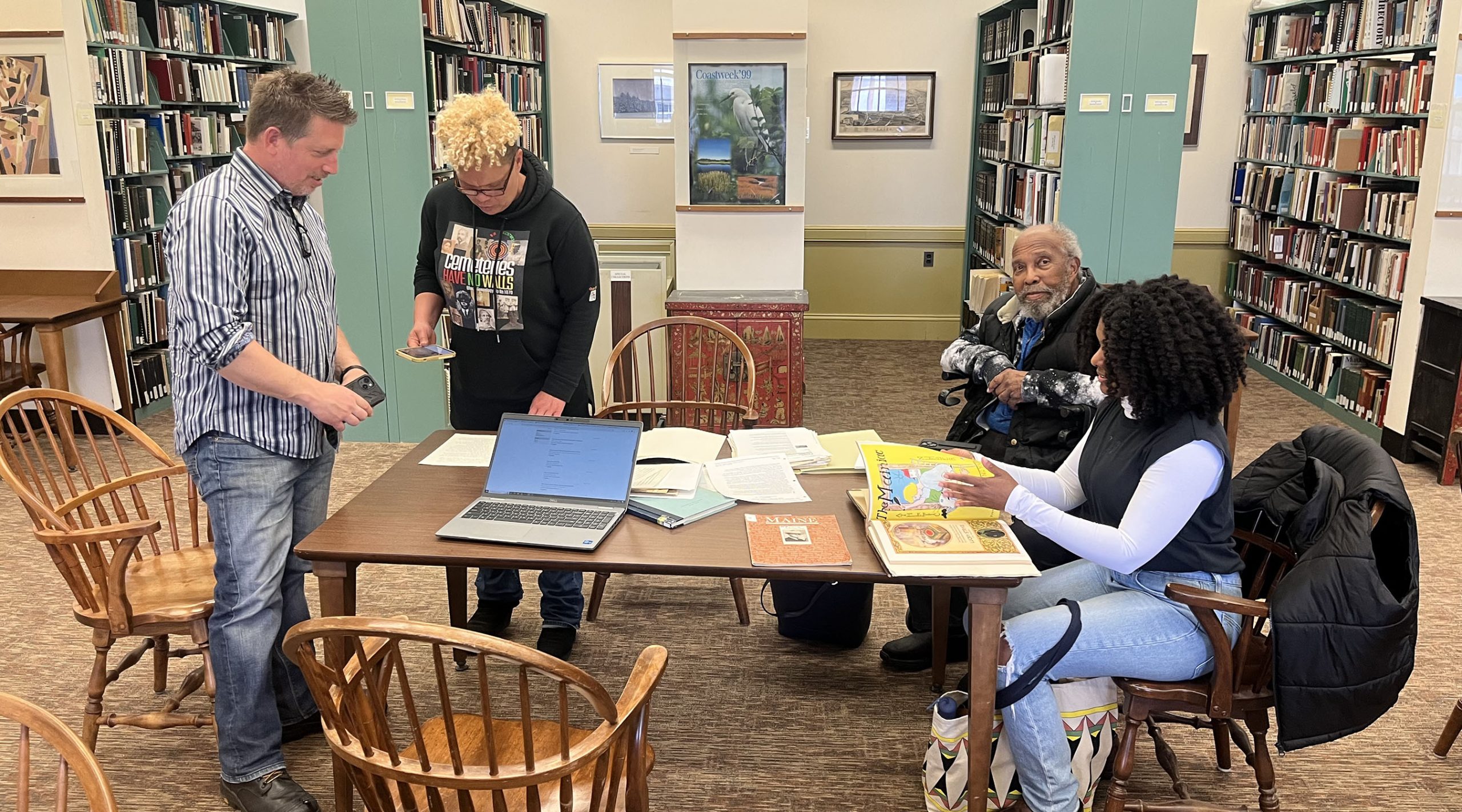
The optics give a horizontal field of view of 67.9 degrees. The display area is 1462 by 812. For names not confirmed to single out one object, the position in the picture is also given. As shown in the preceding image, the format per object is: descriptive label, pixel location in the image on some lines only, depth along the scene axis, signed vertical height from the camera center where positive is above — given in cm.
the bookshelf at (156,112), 533 +24
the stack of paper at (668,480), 235 -69
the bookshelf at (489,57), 581 +60
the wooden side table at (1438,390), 457 -97
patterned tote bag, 216 -116
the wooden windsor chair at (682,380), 323 -89
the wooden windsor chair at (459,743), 148 -83
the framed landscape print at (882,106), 747 +36
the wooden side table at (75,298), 499 -66
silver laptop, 226 -64
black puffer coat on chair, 196 -80
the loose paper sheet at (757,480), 237 -71
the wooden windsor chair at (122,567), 228 -93
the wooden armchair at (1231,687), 204 -101
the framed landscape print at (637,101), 748 +39
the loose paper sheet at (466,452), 257 -70
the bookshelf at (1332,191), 536 -17
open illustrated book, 200 -70
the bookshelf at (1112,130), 488 +14
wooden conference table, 201 -73
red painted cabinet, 500 -79
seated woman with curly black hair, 208 -68
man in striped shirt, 210 -42
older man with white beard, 295 -59
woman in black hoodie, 286 -35
